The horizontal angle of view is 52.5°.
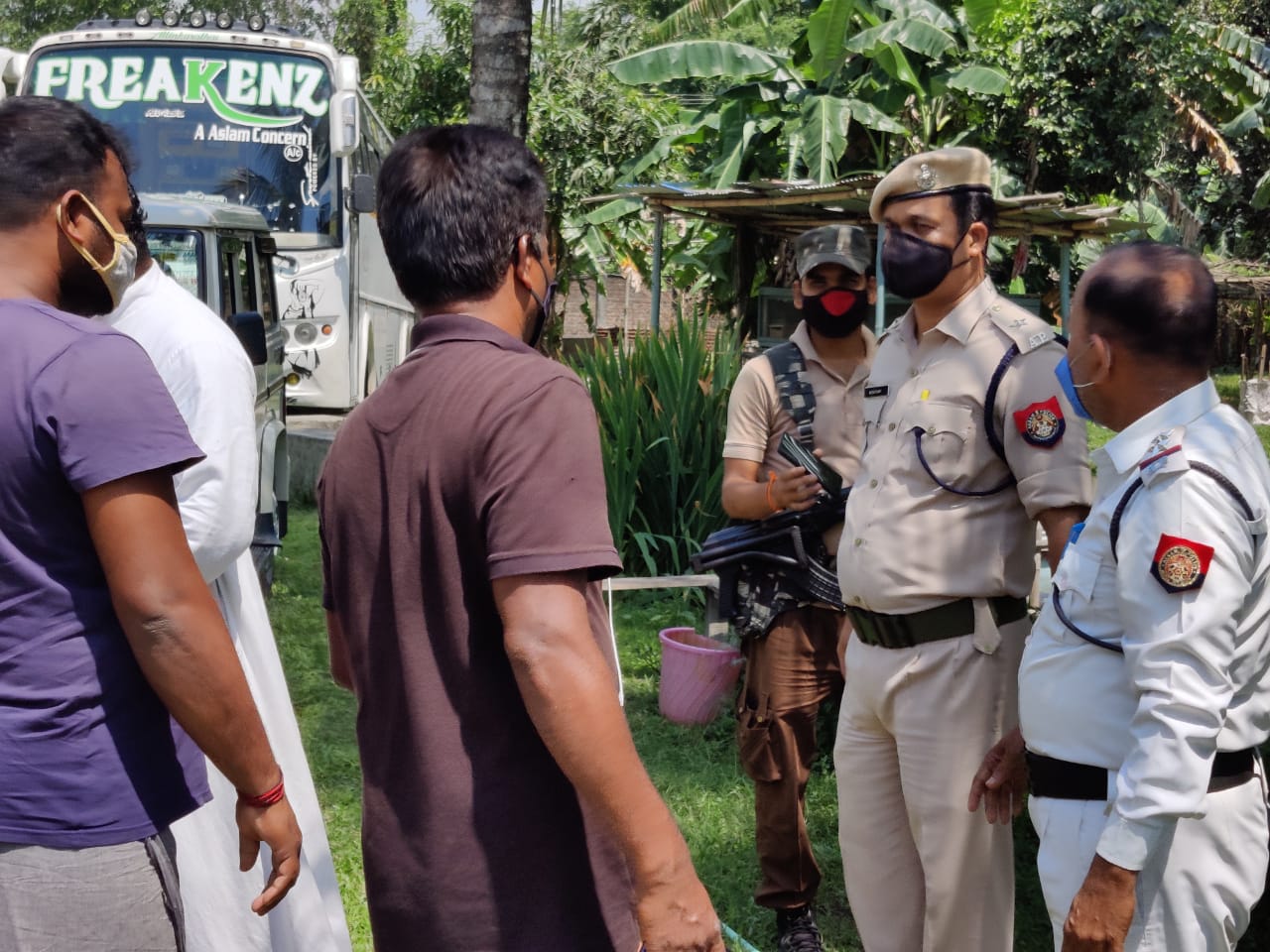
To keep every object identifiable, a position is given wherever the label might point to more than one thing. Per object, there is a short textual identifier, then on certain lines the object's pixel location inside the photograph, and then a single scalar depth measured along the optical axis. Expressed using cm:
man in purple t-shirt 171
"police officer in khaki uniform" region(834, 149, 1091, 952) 273
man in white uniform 194
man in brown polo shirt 166
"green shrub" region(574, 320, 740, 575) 705
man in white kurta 271
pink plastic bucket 513
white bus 970
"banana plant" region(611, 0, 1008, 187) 1198
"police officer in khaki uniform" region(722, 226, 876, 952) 358
